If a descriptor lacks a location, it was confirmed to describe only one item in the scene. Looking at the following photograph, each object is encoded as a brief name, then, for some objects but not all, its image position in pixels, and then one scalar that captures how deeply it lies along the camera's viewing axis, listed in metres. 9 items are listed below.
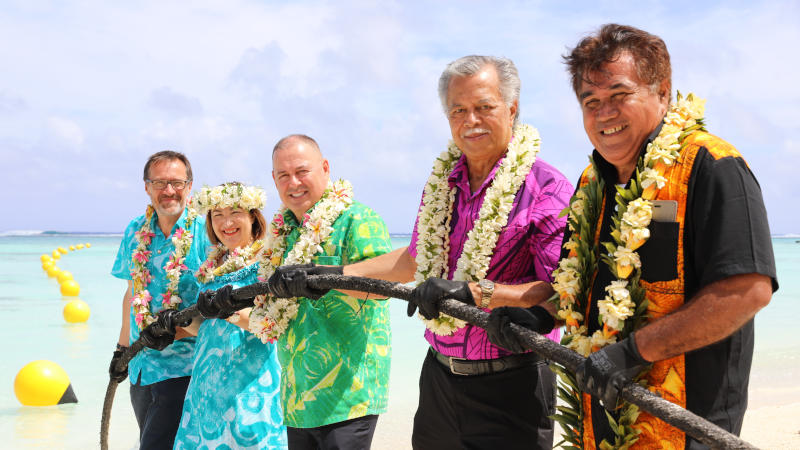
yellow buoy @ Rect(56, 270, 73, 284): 22.09
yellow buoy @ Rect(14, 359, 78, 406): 8.98
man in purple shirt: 2.77
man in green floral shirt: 3.63
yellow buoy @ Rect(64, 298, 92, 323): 16.02
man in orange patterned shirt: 1.86
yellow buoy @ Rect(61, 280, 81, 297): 21.27
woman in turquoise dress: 4.09
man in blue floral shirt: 4.75
